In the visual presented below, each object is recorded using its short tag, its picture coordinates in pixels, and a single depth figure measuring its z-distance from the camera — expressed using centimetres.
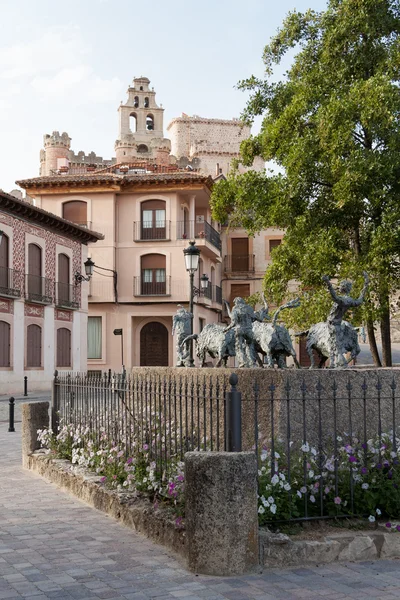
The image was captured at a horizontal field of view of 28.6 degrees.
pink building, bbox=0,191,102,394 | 3086
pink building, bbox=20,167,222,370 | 4078
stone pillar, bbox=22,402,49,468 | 1101
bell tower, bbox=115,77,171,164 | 7338
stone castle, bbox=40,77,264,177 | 6378
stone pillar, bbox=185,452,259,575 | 557
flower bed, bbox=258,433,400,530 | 612
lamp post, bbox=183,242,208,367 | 1659
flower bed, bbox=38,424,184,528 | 671
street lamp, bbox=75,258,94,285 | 2950
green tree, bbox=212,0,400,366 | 1647
